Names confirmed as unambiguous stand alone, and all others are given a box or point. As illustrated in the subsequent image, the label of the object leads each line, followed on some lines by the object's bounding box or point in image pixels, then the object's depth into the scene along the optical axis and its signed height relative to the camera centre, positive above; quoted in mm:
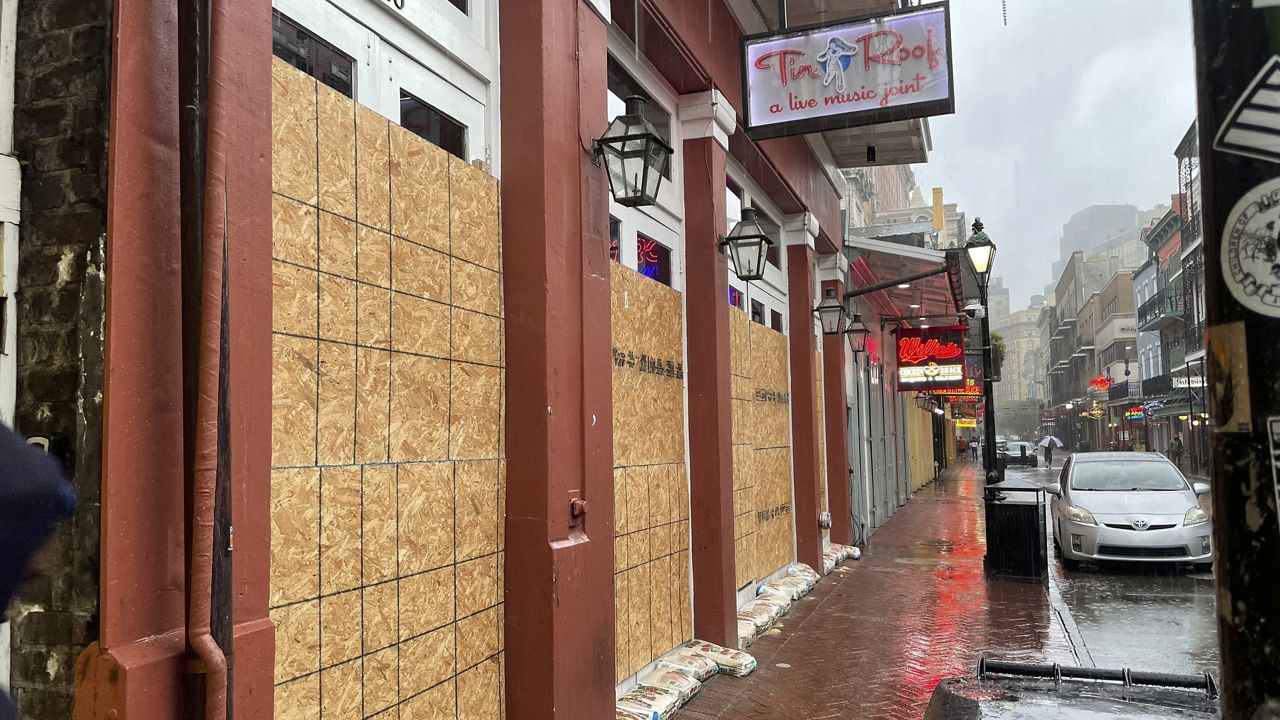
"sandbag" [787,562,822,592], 11703 -2035
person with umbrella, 46238 -1705
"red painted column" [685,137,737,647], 8055 +172
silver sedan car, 11891 -1386
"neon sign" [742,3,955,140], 7441 +2931
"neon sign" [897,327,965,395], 20844 +1351
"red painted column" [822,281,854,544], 14953 -356
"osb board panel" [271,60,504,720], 3496 +36
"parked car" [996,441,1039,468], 48906 -2458
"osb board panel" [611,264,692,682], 6762 -426
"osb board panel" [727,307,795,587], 9914 -361
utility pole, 1701 +136
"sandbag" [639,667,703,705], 6727 -1956
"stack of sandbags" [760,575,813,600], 10593 -2016
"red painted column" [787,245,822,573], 12391 -133
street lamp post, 12422 +1519
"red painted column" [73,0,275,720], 2625 +107
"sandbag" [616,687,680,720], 6289 -1972
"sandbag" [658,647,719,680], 7176 -1947
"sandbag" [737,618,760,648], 8584 -2053
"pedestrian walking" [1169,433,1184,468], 47688 -2150
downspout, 2746 +8
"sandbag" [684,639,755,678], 7570 -2014
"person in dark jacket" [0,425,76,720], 1062 -81
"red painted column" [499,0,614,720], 4988 +248
